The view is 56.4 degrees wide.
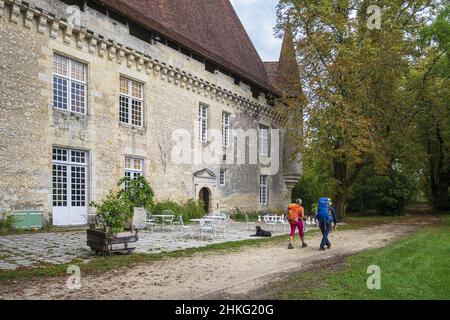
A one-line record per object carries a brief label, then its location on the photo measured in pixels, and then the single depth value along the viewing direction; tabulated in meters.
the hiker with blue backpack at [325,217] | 10.68
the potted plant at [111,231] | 8.66
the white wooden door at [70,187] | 13.53
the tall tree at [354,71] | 18.83
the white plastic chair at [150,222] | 14.61
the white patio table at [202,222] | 12.56
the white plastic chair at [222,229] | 13.22
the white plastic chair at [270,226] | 16.76
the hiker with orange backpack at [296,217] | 11.09
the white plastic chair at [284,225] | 16.47
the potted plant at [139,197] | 14.23
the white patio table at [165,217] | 16.12
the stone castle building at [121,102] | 12.49
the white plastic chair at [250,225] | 17.01
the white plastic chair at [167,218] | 15.84
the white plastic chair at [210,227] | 12.46
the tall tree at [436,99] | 19.38
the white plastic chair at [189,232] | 13.32
